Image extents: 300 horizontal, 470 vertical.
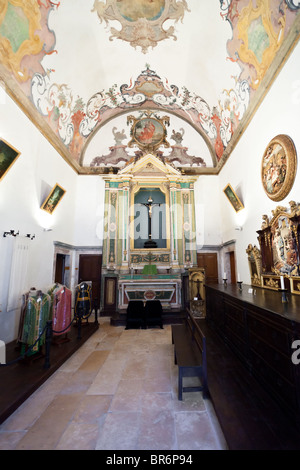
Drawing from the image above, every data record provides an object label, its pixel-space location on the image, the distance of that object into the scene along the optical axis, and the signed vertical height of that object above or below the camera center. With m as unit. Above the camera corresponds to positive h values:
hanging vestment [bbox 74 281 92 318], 5.96 -0.91
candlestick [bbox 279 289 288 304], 2.96 -0.41
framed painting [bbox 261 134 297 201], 4.10 +2.17
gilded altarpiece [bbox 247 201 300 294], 3.88 +0.41
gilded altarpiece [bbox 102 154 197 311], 8.39 +2.07
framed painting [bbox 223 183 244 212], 6.92 +2.44
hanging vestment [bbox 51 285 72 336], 4.62 -0.90
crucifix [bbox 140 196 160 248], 8.63 +1.88
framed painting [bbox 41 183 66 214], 6.61 +2.31
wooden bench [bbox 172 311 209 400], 2.83 -1.30
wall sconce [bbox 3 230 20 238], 4.68 +0.79
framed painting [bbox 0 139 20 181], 4.58 +2.53
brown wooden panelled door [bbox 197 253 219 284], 8.86 +0.18
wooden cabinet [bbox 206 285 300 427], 2.15 -0.95
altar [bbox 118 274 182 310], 7.11 -0.77
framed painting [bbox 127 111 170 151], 9.55 +6.23
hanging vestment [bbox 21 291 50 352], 3.89 -0.98
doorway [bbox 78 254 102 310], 8.71 -0.11
